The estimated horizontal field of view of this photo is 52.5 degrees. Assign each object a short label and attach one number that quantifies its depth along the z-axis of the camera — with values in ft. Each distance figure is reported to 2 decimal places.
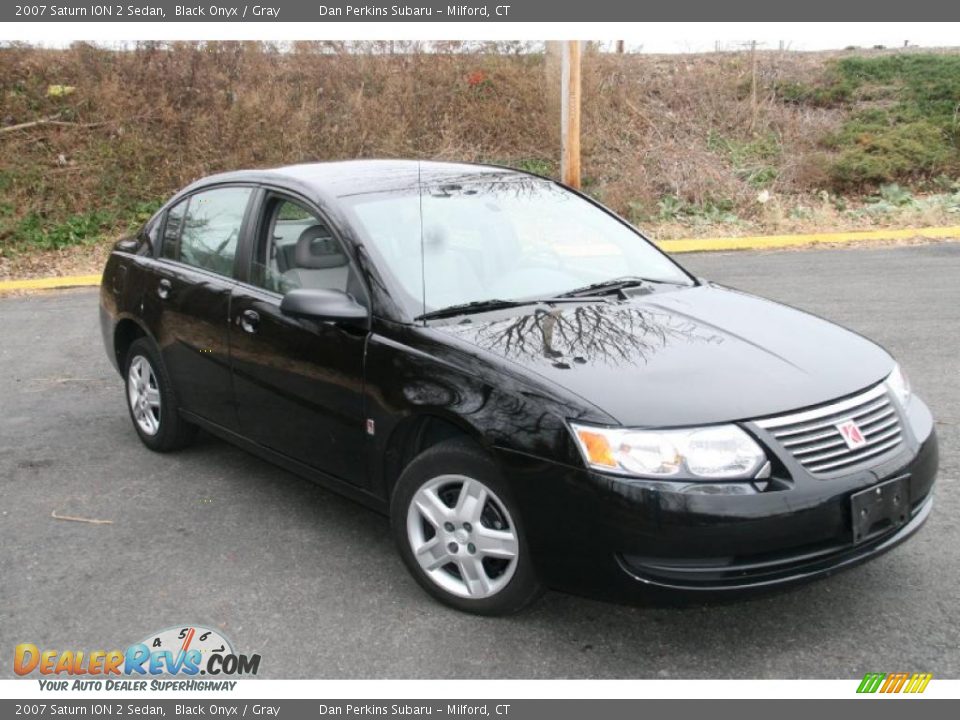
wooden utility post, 42.93
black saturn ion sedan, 9.88
